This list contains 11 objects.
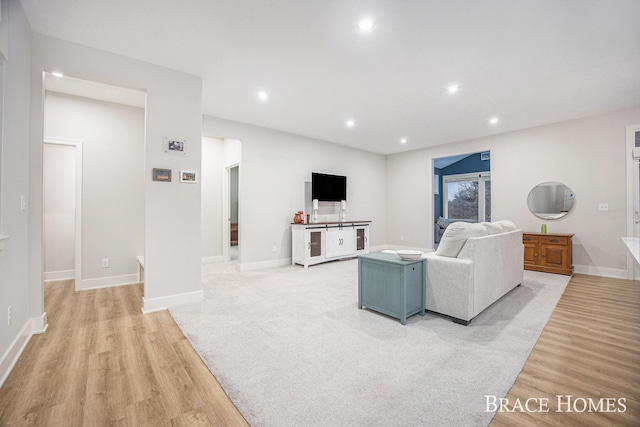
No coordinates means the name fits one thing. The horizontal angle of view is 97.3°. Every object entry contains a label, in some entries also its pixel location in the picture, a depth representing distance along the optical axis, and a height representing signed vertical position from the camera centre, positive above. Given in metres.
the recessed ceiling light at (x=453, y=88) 3.66 +1.64
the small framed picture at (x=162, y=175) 3.12 +0.42
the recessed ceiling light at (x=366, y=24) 2.37 +1.62
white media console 5.46 -0.59
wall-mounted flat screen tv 6.14 +0.58
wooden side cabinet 4.70 -0.68
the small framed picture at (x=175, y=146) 3.20 +0.76
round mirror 5.12 +0.24
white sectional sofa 2.67 -0.59
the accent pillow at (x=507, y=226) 3.68 -0.18
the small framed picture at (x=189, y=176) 3.29 +0.42
